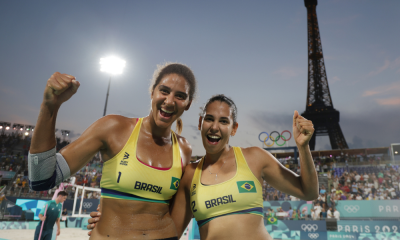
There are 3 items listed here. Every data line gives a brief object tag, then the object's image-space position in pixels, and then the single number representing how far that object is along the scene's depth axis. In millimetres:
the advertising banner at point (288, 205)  14641
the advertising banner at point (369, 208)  13180
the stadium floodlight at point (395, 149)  19625
